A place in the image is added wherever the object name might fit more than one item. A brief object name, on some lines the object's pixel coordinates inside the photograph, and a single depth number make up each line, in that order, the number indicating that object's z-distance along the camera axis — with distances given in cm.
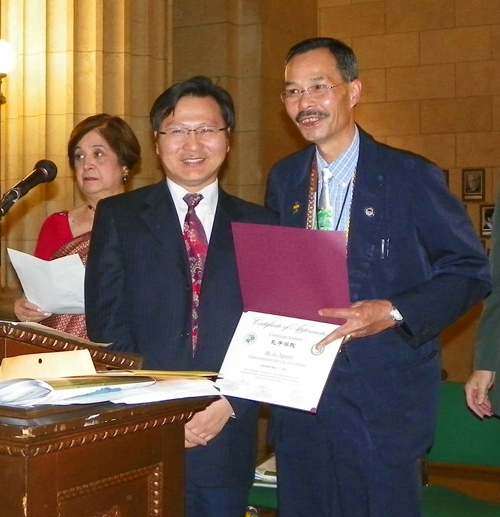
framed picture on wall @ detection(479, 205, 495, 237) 876
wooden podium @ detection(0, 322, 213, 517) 134
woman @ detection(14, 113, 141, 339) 337
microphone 255
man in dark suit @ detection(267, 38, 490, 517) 226
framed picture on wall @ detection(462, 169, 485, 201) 888
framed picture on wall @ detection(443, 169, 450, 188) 904
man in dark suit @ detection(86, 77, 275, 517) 235
